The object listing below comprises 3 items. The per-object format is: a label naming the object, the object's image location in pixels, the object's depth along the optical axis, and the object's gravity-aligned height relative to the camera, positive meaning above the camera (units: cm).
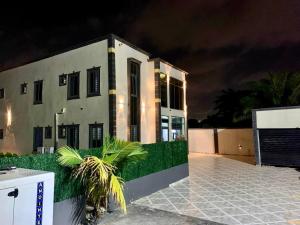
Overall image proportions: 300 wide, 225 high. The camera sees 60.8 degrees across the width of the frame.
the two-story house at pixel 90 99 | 1631 +291
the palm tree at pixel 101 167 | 629 -76
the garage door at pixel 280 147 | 1661 -87
